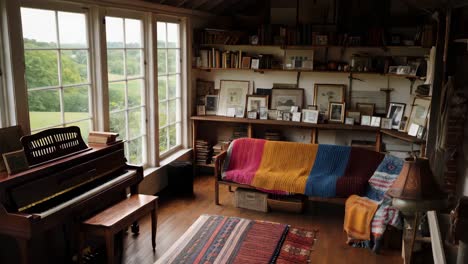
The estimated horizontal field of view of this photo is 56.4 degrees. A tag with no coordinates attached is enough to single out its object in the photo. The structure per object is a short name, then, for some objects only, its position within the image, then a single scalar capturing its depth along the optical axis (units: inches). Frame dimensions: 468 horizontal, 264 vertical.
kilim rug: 158.5
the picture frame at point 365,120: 235.5
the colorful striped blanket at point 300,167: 194.9
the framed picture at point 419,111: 205.3
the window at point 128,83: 183.9
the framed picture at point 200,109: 263.1
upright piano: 117.1
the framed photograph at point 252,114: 254.3
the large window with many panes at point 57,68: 142.2
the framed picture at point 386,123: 227.4
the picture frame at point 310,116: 241.8
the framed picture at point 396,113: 225.6
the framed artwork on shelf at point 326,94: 244.4
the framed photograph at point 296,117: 245.8
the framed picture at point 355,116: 238.7
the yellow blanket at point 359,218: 172.2
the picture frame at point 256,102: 255.0
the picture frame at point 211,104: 264.2
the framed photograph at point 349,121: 237.8
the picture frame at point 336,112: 242.1
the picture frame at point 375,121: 231.5
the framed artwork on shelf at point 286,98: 252.2
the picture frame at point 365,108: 238.8
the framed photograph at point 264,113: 253.4
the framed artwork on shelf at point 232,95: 260.5
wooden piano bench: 137.0
